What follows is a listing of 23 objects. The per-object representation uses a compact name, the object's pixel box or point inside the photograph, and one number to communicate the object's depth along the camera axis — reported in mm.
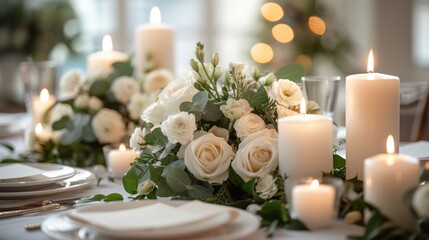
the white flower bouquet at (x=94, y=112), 1969
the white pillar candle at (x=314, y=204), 1188
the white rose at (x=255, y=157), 1348
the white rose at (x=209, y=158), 1361
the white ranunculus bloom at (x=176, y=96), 1461
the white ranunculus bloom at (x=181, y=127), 1377
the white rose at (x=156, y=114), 1478
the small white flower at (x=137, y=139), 1491
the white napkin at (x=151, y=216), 1164
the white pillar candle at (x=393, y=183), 1163
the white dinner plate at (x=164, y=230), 1150
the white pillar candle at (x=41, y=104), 2156
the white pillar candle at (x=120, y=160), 1688
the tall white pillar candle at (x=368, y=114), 1353
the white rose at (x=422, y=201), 1122
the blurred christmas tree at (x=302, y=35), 4789
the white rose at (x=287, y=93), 1418
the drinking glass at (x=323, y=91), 1603
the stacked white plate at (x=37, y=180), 1507
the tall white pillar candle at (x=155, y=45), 2172
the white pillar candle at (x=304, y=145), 1312
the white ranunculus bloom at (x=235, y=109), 1400
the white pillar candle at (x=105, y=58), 2153
